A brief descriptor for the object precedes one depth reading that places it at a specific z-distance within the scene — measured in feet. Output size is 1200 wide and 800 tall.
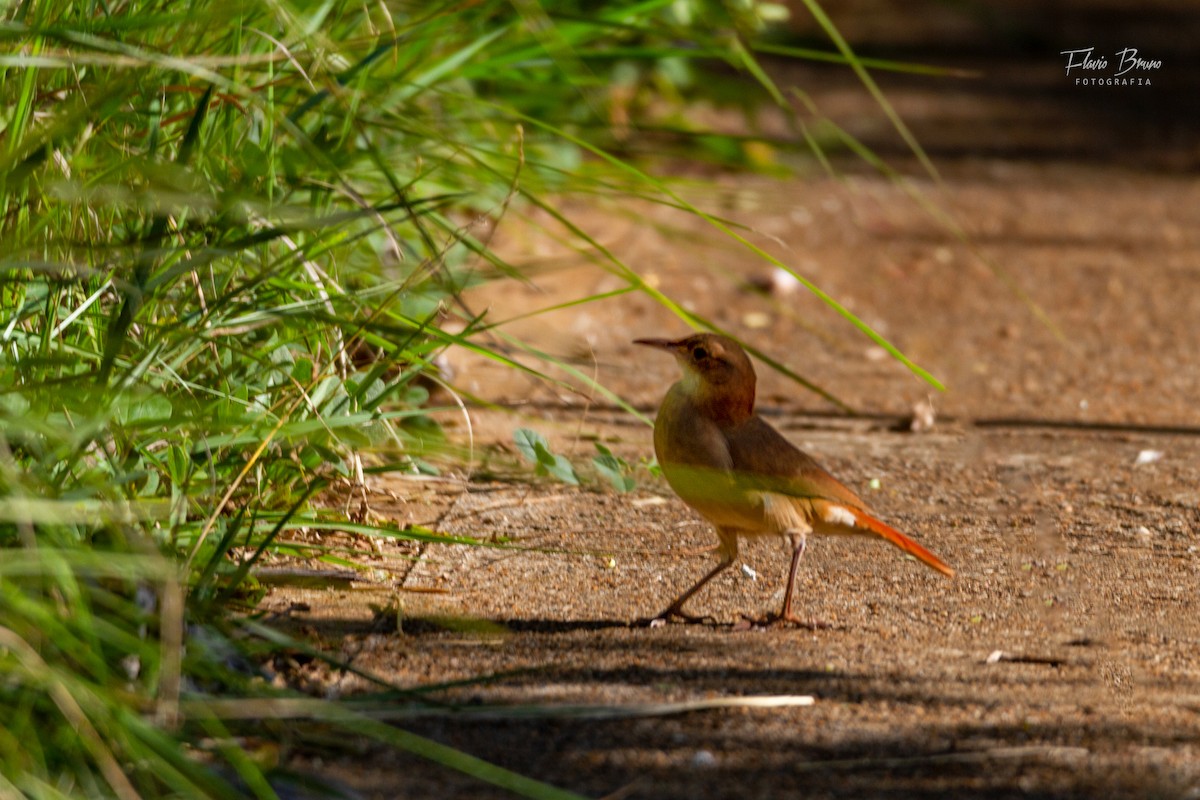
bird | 19.97
